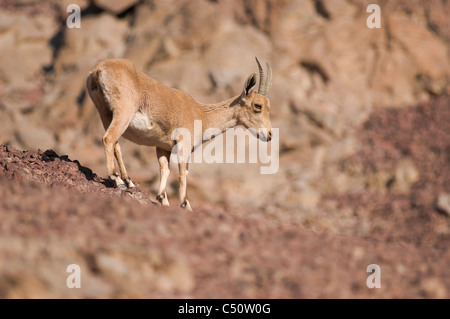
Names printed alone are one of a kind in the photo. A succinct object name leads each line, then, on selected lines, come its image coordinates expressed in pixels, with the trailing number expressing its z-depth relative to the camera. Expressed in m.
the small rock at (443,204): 18.86
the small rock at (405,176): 20.77
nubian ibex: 9.04
